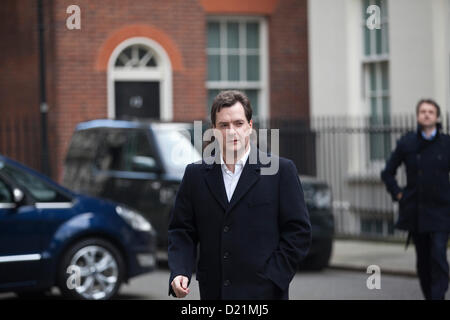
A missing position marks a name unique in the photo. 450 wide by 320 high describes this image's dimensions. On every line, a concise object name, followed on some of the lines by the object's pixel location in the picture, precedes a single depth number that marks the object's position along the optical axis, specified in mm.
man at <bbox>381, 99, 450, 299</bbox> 8727
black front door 17969
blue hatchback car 9242
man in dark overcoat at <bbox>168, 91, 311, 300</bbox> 4699
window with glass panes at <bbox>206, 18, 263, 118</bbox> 18672
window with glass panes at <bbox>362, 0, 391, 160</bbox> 16625
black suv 12320
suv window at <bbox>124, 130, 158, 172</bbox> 12570
